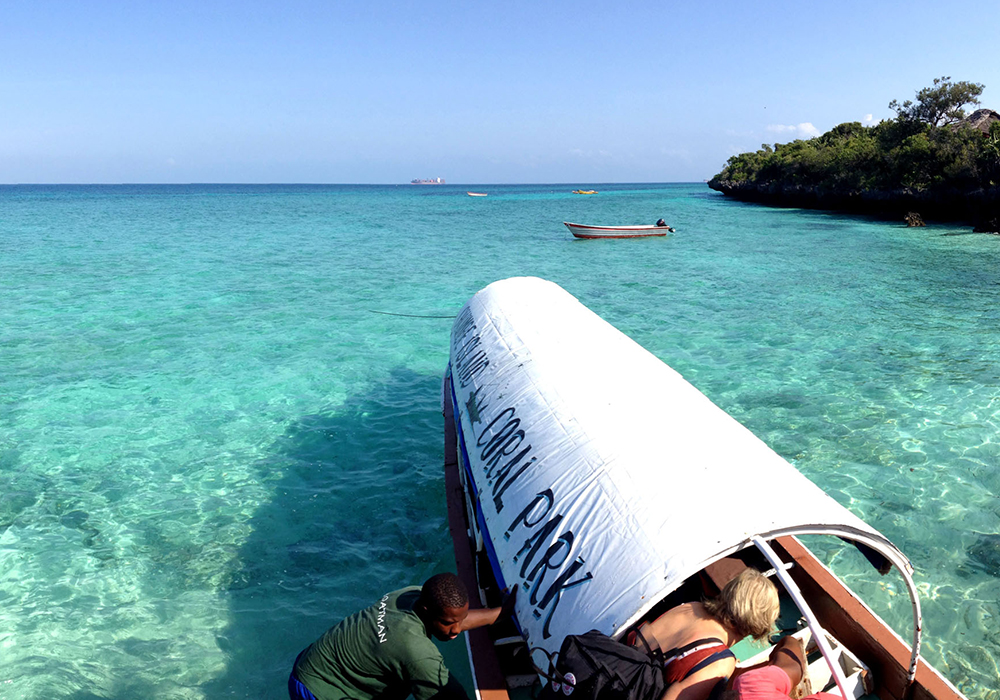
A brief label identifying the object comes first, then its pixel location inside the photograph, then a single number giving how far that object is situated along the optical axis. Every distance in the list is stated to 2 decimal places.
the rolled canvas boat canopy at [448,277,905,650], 3.77
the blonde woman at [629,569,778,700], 3.54
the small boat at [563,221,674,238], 38.03
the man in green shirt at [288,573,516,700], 3.84
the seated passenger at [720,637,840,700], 3.38
